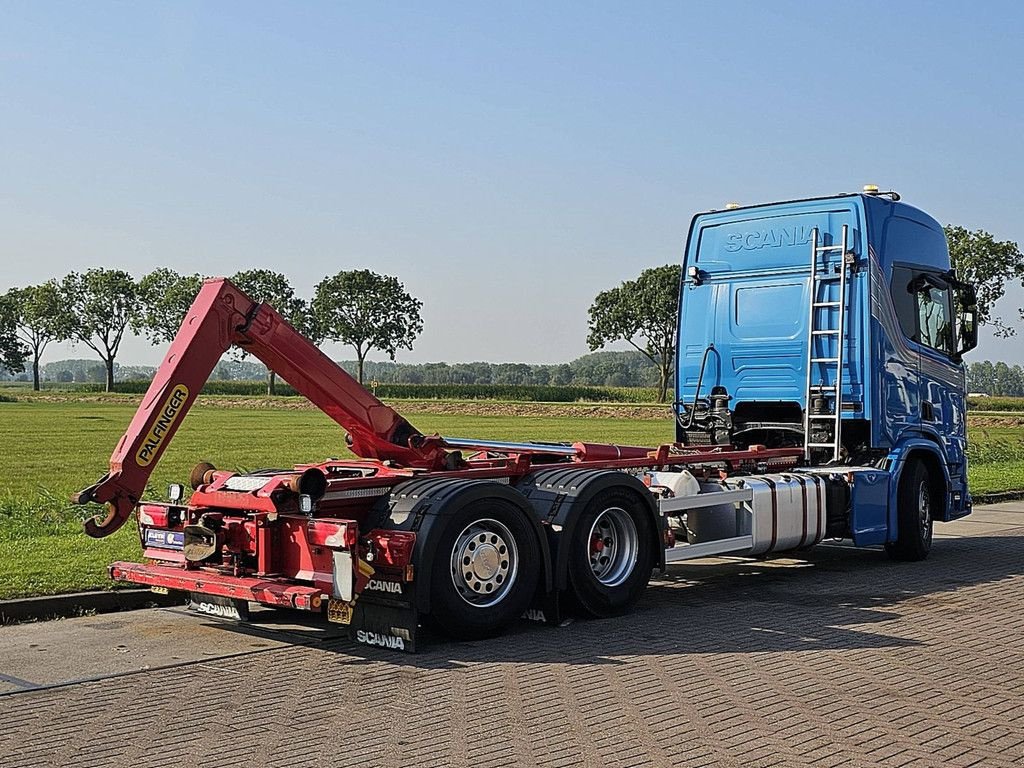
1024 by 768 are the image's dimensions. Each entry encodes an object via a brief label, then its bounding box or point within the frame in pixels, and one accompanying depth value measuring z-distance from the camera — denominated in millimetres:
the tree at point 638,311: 128500
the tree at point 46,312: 143750
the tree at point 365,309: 137375
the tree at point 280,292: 130875
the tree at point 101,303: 143125
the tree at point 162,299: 137000
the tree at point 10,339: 145125
